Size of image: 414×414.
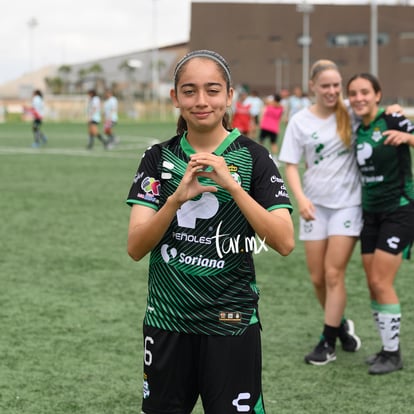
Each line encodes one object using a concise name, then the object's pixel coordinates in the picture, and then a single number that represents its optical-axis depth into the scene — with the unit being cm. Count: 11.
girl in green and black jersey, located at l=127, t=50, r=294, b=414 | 315
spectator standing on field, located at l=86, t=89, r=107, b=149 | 2732
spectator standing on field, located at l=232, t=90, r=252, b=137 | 2597
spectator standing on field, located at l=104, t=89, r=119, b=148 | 2838
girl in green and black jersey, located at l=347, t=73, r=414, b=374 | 582
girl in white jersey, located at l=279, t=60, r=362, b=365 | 596
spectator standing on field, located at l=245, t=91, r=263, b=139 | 3082
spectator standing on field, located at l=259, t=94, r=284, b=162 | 2391
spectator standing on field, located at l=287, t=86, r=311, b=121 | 3122
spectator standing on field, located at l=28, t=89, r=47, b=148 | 2831
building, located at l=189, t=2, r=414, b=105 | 9962
